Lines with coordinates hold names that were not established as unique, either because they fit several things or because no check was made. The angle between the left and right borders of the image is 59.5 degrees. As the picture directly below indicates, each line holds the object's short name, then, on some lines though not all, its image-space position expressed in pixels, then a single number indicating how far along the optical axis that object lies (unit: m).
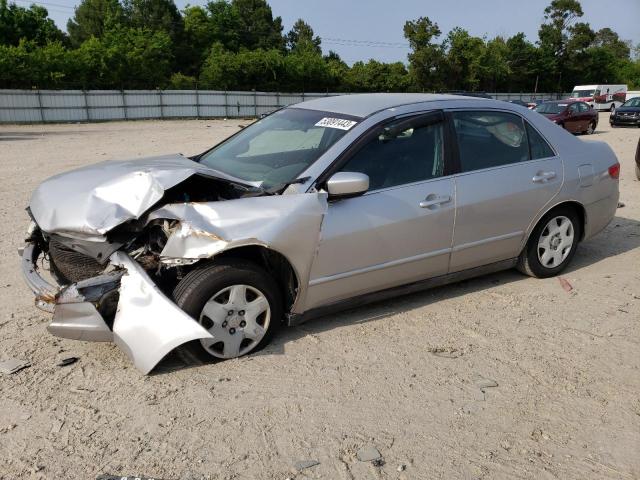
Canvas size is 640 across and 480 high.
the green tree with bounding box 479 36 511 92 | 52.84
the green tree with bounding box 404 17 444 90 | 50.50
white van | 42.36
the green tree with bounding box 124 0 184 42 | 53.43
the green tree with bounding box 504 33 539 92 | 58.31
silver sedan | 3.36
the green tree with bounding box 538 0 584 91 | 62.75
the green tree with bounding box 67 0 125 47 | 52.50
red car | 20.95
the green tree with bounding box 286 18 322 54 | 77.85
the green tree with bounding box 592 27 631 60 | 97.75
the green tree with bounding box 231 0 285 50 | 60.62
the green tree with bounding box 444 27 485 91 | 50.62
